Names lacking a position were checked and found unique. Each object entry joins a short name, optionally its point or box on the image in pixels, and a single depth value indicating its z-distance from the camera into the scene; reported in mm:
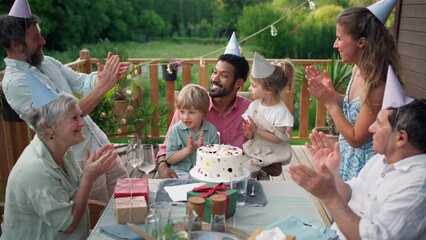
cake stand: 1932
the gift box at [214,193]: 1635
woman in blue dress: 1958
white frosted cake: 1950
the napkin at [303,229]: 1561
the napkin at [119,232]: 1527
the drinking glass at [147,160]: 1997
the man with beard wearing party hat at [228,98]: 2777
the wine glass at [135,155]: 1972
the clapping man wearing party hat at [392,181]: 1291
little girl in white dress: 2688
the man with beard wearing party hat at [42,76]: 2299
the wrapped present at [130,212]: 1623
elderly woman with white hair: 1734
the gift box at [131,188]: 1745
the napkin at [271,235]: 1341
